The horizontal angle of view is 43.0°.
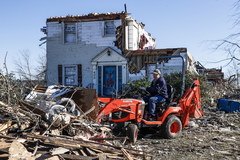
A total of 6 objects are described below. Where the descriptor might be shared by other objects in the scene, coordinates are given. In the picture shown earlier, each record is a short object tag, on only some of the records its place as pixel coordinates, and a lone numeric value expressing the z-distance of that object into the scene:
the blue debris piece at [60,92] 8.54
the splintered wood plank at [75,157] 5.26
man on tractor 8.54
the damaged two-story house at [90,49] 19.52
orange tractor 7.90
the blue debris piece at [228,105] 14.34
